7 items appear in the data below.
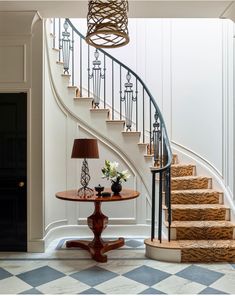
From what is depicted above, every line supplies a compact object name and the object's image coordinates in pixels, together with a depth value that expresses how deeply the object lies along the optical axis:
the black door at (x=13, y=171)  3.82
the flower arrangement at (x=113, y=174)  3.82
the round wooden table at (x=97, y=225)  3.48
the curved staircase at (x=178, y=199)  3.52
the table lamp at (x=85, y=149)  3.62
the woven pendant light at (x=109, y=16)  2.20
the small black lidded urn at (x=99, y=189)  3.70
